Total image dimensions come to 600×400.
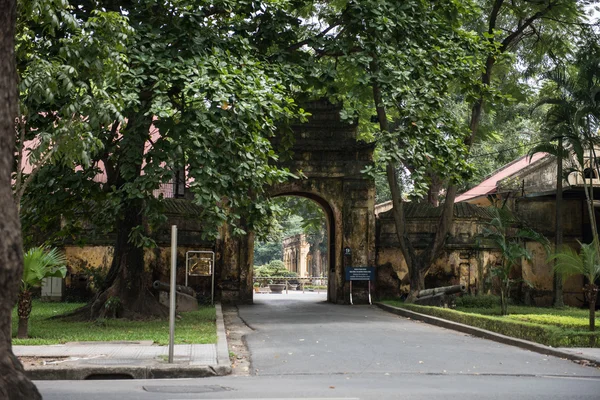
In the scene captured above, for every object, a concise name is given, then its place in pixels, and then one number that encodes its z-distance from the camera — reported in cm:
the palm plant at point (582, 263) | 1498
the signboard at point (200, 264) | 2555
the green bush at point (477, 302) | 2408
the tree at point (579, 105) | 1883
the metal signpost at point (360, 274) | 2598
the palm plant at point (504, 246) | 2048
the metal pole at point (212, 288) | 2492
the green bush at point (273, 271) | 5725
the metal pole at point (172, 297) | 1031
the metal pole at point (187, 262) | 2417
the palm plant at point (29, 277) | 1348
